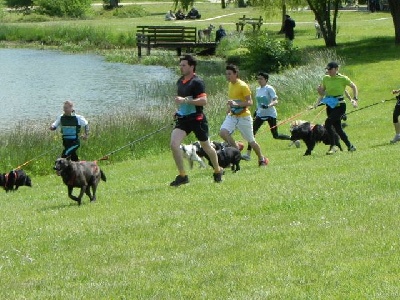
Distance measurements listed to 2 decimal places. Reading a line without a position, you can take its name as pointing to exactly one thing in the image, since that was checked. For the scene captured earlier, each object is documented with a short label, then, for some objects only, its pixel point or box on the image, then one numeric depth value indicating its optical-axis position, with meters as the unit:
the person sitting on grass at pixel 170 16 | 88.38
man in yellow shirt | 16.62
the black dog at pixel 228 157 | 17.33
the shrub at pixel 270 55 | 46.59
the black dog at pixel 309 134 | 19.88
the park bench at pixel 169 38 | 63.31
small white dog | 18.92
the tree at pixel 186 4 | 88.12
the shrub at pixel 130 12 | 96.12
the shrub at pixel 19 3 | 106.56
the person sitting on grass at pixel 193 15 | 89.44
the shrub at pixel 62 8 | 95.81
